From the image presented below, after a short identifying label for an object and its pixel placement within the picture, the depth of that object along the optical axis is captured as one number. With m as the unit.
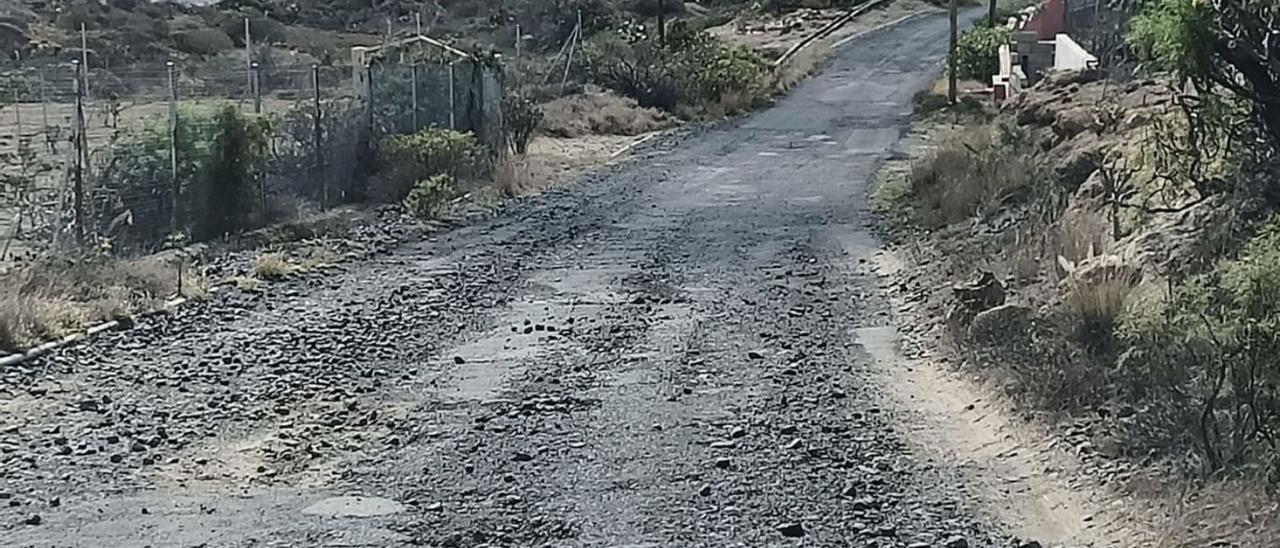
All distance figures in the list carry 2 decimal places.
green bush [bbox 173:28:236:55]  56.09
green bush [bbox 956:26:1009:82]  45.41
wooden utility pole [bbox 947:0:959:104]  39.66
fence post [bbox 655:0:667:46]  43.94
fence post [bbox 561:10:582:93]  38.78
